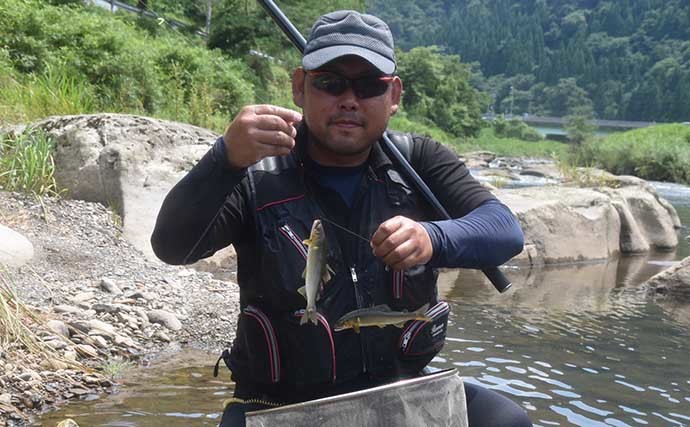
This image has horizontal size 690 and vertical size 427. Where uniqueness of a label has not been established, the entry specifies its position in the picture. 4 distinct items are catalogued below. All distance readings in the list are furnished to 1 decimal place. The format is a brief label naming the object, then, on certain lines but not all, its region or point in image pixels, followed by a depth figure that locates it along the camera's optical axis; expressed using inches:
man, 104.8
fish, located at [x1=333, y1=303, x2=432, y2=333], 100.8
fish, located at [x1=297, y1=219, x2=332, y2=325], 94.1
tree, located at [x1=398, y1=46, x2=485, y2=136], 2908.5
